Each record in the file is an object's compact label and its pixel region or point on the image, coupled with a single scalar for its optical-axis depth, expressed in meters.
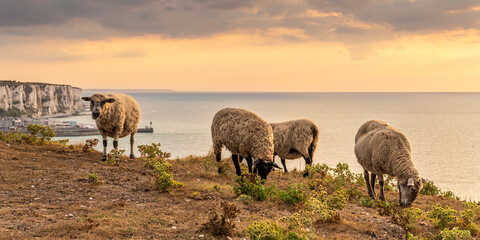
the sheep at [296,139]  19.17
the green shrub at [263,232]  6.79
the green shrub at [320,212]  9.12
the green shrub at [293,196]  10.89
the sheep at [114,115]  15.56
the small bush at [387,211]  10.39
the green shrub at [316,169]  15.86
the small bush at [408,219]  9.34
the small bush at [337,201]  10.17
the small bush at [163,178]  11.20
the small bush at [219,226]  7.69
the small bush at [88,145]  18.37
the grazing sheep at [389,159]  12.02
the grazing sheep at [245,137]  12.52
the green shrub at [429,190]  16.98
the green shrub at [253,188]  11.02
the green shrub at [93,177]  11.74
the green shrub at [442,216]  9.80
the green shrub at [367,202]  12.65
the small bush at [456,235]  8.13
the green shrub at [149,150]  18.34
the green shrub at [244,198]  10.63
